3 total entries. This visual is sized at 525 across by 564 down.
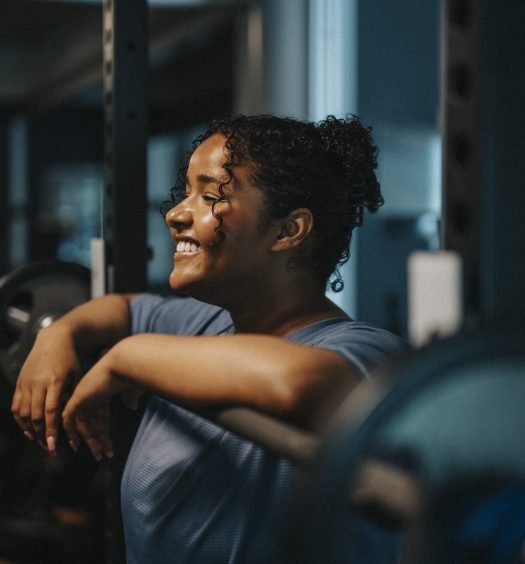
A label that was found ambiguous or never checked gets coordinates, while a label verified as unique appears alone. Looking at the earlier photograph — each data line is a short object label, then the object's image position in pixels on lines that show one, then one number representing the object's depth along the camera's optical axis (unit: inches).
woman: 41.3
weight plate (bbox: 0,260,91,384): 58.7
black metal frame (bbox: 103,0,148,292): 55.9
